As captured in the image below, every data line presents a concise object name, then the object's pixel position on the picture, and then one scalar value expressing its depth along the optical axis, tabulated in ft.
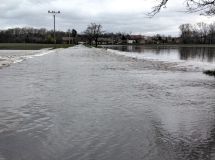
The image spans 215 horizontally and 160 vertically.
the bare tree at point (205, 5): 42.83
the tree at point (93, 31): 312.88
